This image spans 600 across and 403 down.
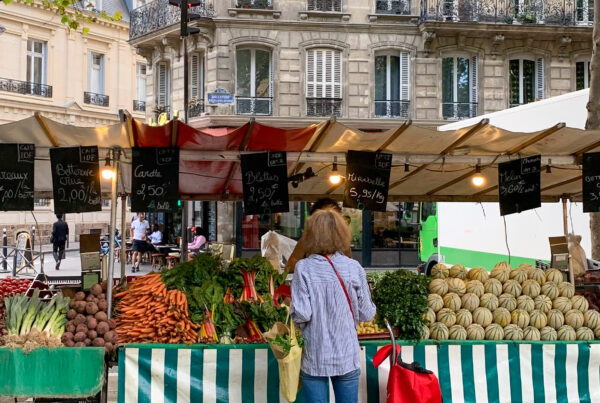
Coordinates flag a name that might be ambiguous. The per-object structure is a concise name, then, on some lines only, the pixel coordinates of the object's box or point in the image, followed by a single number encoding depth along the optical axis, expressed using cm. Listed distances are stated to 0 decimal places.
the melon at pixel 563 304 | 564
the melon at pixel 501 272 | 591
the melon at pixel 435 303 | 548
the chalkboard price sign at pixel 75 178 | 555
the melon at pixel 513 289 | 575
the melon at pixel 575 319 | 554
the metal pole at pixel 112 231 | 543
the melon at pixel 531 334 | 544
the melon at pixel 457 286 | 567
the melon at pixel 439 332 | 534
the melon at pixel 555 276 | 596
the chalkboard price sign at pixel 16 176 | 553
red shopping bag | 447
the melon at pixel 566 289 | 583
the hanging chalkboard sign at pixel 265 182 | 616
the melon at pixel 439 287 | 564
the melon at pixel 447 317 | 541
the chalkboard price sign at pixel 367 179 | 619
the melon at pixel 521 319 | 550
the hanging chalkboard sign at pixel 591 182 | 630
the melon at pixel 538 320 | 551
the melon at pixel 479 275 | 592
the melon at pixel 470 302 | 556
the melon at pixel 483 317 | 547
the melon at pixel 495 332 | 540
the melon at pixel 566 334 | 547
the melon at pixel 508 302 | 561
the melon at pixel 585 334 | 550
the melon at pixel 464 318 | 546
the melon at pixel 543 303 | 561
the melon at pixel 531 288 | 576
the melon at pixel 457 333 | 536
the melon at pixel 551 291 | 578
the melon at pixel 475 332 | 539
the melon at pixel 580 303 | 568
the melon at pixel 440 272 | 595
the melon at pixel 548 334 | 546
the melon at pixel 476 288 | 567
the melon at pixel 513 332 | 539
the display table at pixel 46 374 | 489
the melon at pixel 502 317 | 548
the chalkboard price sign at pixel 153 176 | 576
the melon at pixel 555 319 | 554
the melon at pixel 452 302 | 553
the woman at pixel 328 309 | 420
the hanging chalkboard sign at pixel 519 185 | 634
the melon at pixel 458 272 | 604
